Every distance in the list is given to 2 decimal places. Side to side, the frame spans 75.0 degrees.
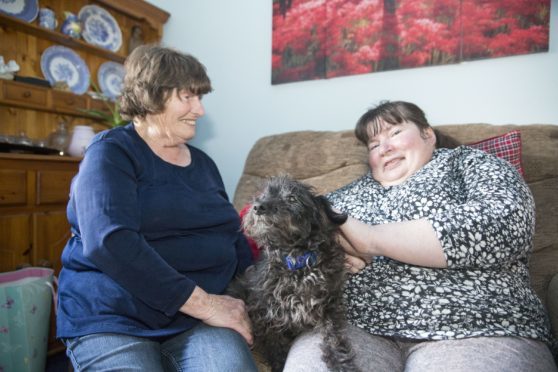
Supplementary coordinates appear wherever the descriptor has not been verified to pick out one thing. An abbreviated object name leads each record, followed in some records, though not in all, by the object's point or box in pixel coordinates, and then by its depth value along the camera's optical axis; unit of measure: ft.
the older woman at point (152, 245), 3.65
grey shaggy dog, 4.13
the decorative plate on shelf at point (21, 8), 9.16
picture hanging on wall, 7.55
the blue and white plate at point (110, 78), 11.66
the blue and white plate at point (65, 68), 10.37
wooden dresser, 7.94
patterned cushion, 5.48
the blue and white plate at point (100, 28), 11.13
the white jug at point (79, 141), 9.84
